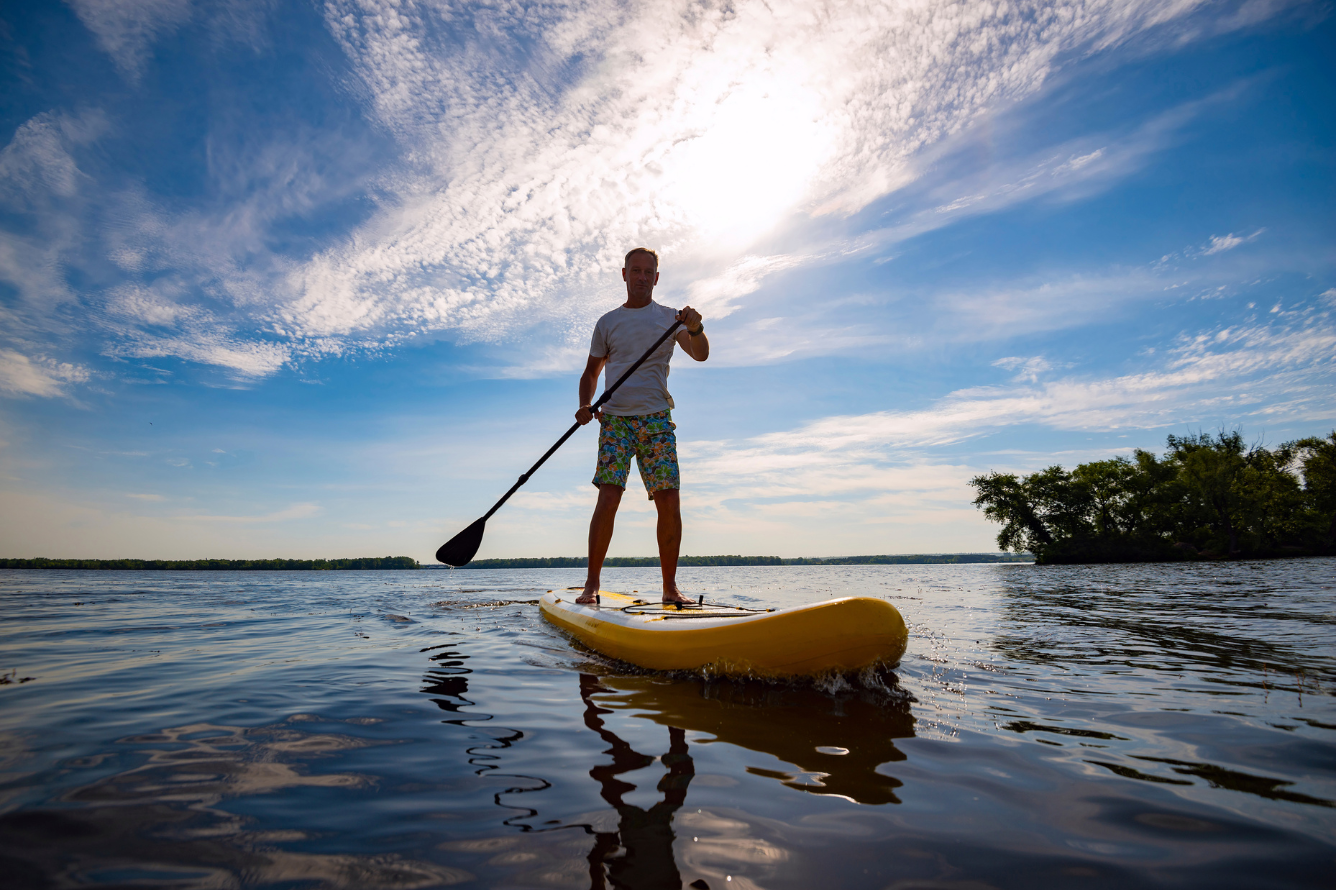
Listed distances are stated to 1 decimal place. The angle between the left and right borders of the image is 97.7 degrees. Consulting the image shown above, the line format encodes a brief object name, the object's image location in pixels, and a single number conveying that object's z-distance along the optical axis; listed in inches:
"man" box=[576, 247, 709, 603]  205.5
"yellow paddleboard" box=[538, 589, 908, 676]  121.1
